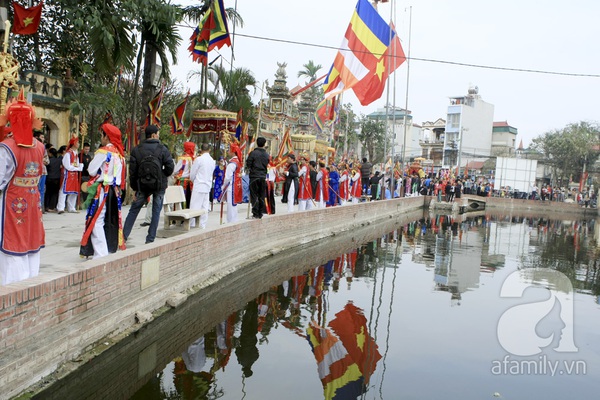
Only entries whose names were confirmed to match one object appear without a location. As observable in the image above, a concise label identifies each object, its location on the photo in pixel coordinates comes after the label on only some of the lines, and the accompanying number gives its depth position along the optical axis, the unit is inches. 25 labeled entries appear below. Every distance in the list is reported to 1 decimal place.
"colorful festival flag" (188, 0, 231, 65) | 615.8
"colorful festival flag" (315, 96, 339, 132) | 1206.8
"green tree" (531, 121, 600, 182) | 2209.6
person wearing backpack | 337.1
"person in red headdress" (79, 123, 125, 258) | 276.7
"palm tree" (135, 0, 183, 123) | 532.6
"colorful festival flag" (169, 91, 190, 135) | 629.9
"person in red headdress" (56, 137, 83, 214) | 506.6
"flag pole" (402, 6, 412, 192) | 1363.2
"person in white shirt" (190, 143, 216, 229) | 455.8
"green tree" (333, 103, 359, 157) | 2050.9
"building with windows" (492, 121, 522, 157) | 2888.8
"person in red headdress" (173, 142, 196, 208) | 498.0
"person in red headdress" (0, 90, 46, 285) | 208.1
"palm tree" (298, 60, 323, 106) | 1915.6
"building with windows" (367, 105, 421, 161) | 2927.4
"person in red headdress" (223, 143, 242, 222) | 474.3
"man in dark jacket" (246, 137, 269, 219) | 462.3
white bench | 394.6
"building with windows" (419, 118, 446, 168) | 2913.4
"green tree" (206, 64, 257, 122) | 967.6
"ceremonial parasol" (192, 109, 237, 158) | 610.2
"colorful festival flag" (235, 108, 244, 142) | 669.3
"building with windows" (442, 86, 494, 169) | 2699.3
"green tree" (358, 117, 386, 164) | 2267.5
